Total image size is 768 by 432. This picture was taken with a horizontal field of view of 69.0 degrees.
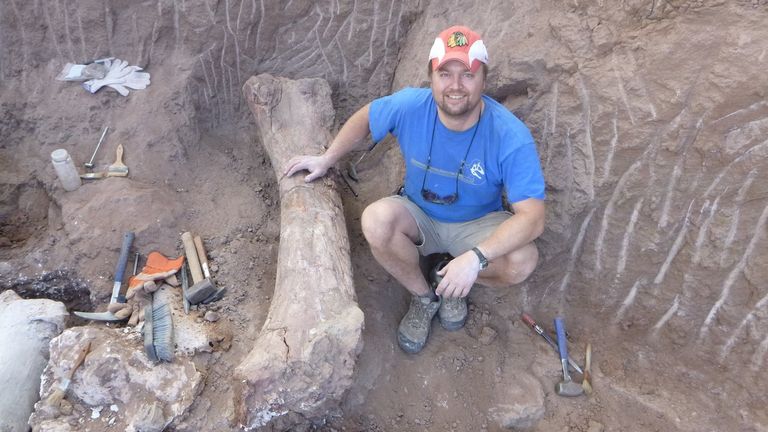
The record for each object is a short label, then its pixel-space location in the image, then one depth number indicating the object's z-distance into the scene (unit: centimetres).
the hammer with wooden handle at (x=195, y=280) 266
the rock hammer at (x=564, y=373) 265
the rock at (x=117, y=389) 212
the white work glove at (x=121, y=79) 342
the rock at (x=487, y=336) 288
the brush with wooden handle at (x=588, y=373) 267
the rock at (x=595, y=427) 255
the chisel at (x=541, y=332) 280
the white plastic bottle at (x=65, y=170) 298
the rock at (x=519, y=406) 261
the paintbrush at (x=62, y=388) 214
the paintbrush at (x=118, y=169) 322
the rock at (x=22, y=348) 225
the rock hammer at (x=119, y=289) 260
